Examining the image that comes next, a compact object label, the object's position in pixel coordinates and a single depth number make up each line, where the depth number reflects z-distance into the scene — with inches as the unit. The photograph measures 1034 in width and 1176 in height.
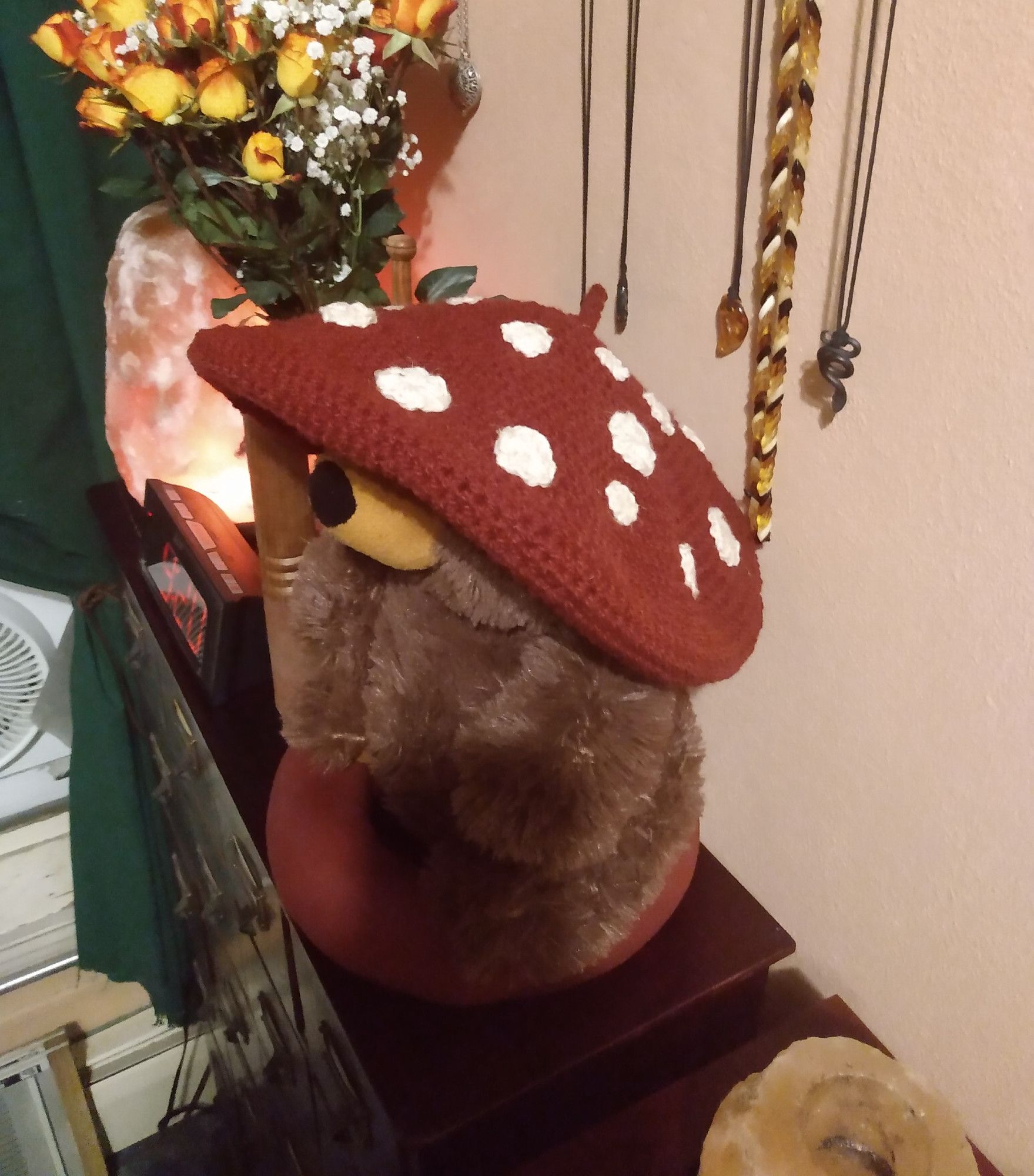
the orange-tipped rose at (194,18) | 24.3
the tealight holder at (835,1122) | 16.9
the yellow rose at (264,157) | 25.4
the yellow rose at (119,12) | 25.3
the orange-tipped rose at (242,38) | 24.6
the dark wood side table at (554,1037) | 19.2
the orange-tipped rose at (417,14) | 26.0
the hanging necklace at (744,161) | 18.5
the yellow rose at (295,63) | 24.8
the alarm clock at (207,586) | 29.3
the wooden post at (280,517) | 22.9
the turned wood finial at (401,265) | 27.5
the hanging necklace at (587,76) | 22.8
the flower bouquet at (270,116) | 25.0
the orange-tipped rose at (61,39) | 27.0
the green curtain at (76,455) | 36.9
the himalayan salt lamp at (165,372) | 34.2
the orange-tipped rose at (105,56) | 25.6
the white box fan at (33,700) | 45.6
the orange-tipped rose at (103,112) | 27.2
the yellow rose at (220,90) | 24.6
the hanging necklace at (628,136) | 21.4
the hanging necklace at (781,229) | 16.9
